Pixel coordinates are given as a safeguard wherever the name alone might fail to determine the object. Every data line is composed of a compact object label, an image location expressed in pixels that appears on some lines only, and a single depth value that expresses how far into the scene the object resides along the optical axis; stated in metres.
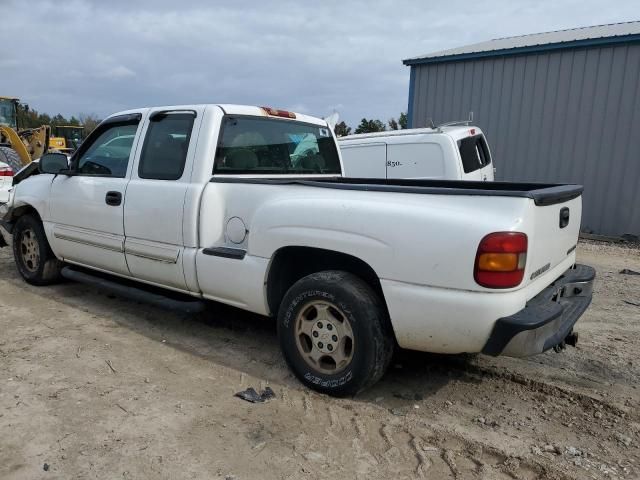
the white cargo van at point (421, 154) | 7.09
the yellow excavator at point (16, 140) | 13.70
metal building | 10.32
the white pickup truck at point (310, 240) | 2.65
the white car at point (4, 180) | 9.22
